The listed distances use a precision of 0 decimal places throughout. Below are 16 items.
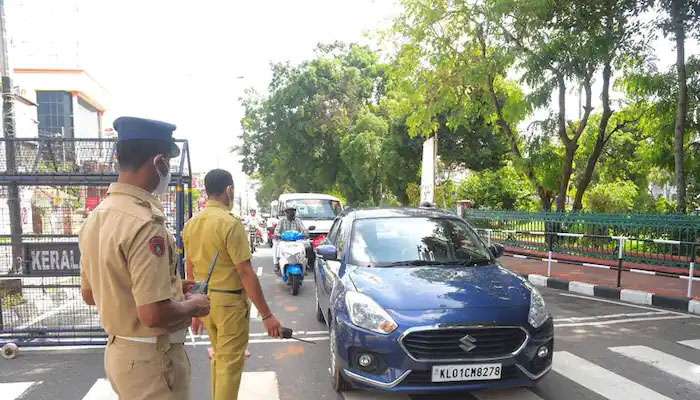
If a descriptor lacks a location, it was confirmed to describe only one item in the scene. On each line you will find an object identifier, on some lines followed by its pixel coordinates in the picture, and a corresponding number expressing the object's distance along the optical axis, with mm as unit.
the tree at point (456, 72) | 14195
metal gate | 5320
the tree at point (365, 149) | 23406
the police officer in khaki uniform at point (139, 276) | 1897
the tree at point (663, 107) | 12305
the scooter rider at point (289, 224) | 9680
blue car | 3484
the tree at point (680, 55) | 10758
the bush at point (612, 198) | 19984
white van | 13241
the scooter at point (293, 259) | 8625
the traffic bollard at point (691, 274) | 7633
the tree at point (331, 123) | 24547
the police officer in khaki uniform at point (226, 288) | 3217
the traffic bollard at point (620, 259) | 8609
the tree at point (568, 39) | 11281
